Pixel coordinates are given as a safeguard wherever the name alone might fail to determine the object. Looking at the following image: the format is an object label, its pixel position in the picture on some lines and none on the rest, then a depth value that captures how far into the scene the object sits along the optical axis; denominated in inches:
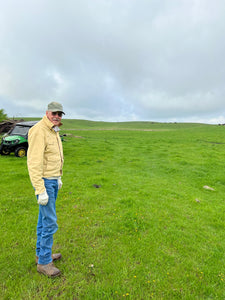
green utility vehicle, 558.9
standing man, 125.6
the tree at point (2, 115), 1587.7
